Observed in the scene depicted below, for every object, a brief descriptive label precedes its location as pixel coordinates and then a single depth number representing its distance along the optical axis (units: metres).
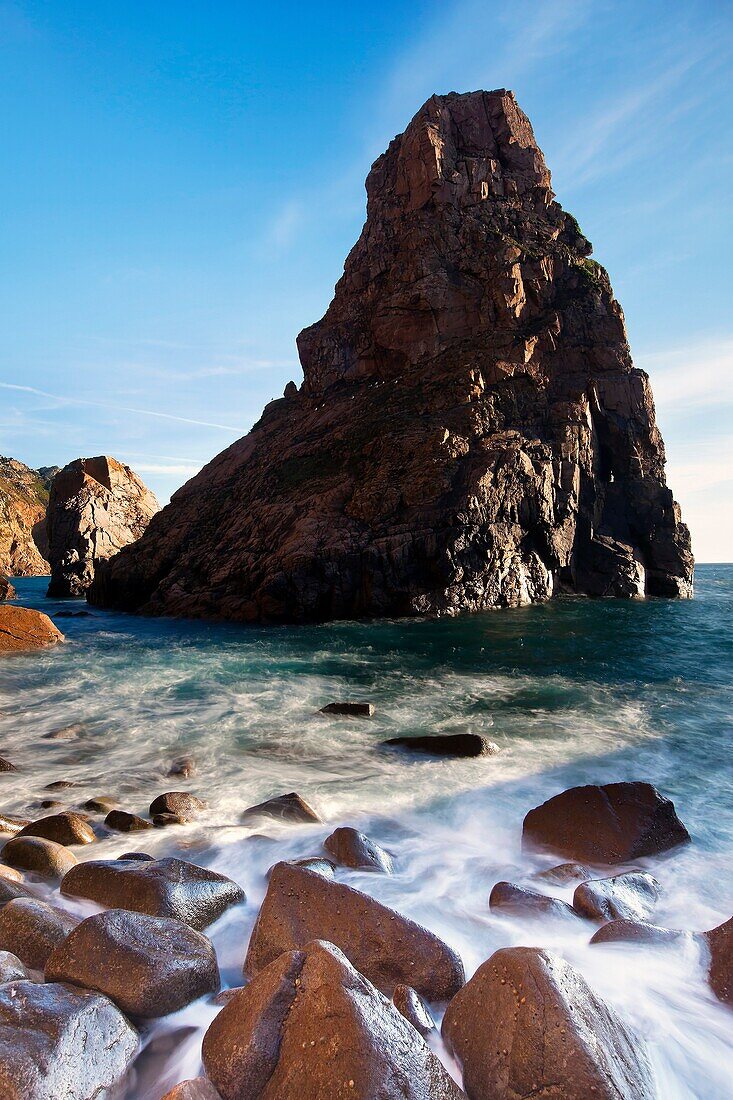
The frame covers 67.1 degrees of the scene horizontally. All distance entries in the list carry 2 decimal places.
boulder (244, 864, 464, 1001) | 4.00
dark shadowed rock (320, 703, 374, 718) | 13.44
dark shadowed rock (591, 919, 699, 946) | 4.74
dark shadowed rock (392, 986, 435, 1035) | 3.49
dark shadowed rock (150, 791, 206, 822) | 7.52
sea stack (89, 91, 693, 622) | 33.03
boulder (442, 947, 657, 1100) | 2.90
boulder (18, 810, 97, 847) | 6.41
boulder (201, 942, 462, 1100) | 2.69
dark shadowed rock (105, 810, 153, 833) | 6.91
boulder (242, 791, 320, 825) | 7.43
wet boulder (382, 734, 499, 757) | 10.41
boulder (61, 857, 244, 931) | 4.68
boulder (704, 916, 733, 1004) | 4.16
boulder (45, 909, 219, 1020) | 3.53
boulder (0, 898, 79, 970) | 3.84
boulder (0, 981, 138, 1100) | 2.66
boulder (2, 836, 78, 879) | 5.44
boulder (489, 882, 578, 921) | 5.16
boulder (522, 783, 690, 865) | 6.58
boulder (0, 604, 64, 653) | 22.11
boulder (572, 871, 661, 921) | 5.17
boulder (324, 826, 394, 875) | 6.10
